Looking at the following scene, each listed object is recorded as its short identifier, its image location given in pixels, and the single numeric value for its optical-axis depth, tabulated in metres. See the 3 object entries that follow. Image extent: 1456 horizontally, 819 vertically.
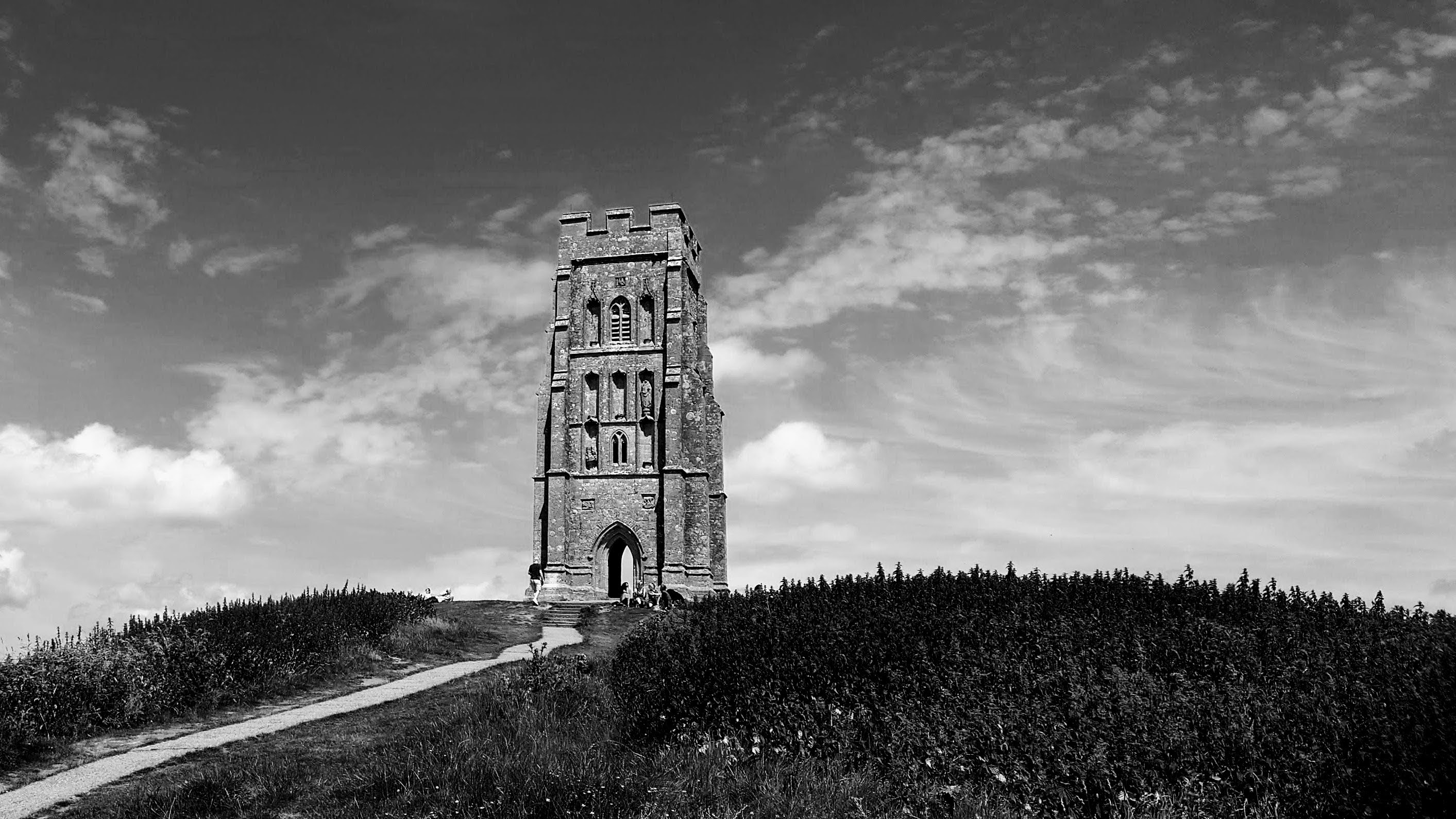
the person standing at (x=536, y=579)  39.66
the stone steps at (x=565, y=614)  30.69
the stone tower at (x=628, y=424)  40.69
